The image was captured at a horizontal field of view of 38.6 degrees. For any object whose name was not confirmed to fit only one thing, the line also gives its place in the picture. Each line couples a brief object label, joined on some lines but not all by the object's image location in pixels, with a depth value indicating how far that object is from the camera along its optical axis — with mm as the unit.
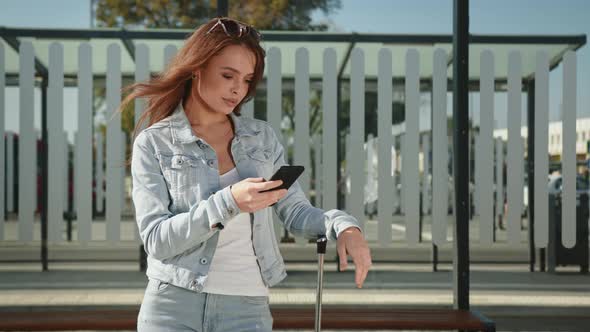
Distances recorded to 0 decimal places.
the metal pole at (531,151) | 8150
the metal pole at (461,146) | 4395
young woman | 1953
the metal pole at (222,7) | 4410
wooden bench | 4137
